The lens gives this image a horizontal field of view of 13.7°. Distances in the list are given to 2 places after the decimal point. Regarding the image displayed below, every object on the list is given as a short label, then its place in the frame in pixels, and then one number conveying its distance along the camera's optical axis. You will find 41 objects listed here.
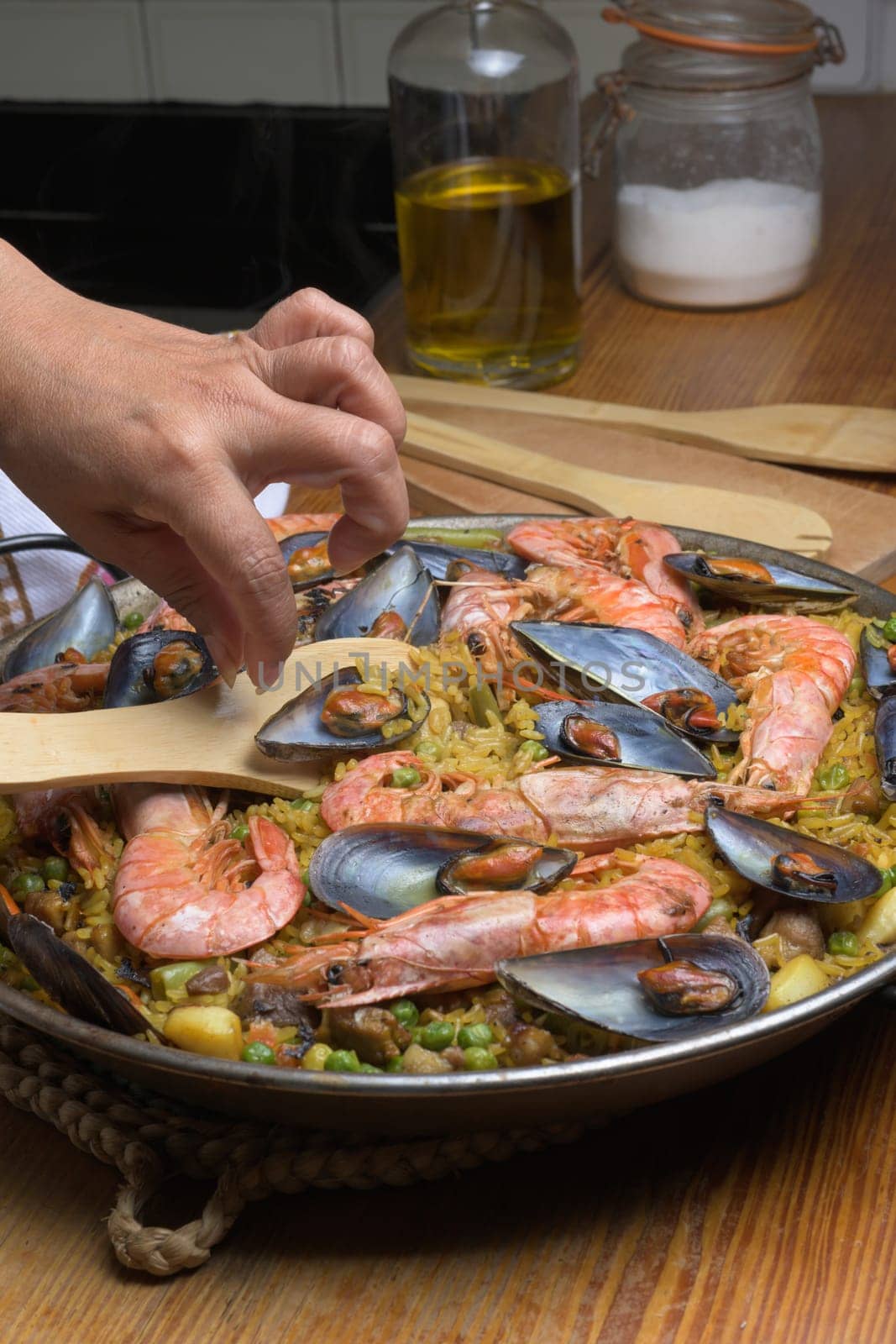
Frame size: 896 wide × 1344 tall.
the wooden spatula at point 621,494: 1.36
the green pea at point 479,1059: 1.07
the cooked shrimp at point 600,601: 1.23
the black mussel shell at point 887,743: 1.15
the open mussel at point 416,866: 1.11
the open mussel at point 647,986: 1.06
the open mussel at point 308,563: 1.27
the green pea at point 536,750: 1.16
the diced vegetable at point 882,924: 1.11
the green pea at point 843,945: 1.10
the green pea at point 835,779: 1.16
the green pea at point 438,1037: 1.08
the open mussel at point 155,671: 1.19
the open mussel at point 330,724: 1.15
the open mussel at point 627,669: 1.18
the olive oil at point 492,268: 1.49
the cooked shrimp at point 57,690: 1.20
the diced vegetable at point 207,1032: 1.08
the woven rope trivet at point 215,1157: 1.08
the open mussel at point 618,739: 1.15
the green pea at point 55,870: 1.15
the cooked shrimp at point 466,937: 1.09
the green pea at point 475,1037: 1.08
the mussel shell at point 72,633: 1.24
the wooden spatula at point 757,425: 1.46
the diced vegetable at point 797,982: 1.08
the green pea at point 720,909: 1.12
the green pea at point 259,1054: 1.07
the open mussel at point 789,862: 1.10
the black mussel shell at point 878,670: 1.19
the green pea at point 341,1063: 1.07
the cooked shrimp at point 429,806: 1.13
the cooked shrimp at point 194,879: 1.10
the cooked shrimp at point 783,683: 1.16
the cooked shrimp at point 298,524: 1.30
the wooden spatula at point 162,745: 1.14
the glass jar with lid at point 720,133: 1.53
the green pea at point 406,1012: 1.09
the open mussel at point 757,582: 1.24
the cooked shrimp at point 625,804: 1.13
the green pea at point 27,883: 1.15
